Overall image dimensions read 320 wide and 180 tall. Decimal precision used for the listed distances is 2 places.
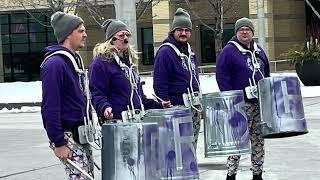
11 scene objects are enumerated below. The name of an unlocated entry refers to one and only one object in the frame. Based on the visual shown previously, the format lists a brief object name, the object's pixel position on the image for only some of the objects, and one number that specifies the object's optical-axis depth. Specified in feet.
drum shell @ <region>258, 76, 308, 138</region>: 34.43
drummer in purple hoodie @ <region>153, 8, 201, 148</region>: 36.28
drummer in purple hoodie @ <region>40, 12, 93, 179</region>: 24.34
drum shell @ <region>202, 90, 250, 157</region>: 34.19
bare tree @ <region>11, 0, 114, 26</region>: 158.75
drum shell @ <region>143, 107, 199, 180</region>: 25.44
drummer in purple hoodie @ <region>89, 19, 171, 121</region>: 30.44
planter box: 122.95
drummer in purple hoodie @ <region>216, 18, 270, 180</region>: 37.56
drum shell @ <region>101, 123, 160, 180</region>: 23.58
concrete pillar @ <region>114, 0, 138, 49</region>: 57.70
